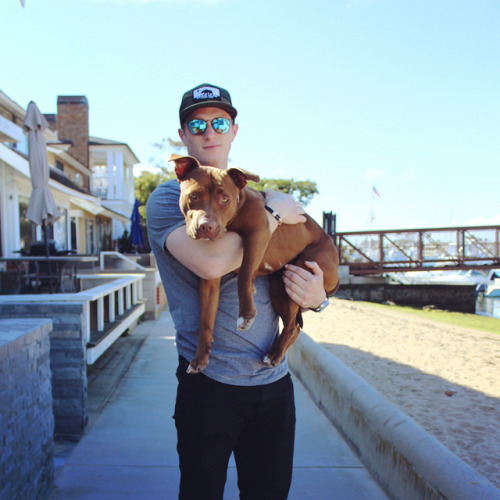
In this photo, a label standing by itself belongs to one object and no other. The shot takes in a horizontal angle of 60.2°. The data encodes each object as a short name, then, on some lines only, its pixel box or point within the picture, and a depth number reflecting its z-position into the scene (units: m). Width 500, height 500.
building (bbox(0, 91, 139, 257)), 9.97
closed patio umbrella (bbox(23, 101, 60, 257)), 7.46
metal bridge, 19.31
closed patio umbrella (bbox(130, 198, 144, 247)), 19.31
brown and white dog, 1.50
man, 1.61
